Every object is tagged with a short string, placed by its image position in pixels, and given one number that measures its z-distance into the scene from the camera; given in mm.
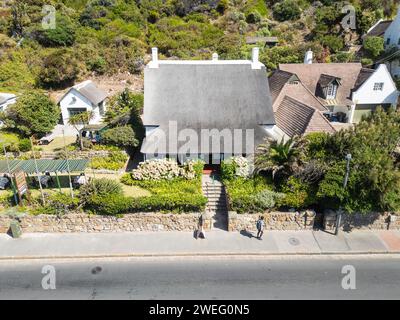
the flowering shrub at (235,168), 20172
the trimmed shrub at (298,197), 17609
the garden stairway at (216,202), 18625
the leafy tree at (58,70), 37031
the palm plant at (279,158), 18781
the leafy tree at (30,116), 27094
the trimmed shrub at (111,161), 22844
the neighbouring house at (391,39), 38375
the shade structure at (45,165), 19234
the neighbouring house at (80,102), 30266
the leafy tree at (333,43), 45625
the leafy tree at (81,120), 25703
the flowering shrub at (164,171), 20703
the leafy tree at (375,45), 40312
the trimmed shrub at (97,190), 17656
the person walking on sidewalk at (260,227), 16766
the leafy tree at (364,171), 15953
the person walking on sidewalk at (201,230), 17281
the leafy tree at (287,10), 55500
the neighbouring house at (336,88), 29328
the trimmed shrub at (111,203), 17266
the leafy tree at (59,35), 43781
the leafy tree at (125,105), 28911
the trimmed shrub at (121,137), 23922
